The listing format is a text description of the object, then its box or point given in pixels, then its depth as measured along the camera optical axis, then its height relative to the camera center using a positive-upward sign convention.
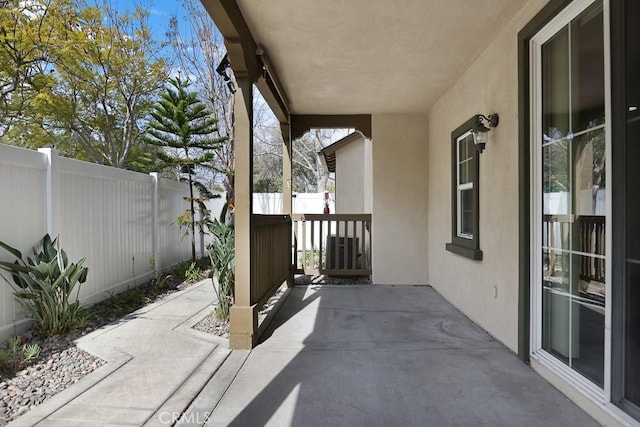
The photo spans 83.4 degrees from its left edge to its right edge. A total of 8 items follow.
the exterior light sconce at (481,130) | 3.41 +0.78
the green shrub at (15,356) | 2.46 -1.02
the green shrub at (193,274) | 5.77 -0.99
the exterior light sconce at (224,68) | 3.63 +1.49
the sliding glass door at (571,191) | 2.05 +0.13
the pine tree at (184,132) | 5.96 +1.41
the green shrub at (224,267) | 3.81 -0.57
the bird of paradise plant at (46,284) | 2.90 -0.59
